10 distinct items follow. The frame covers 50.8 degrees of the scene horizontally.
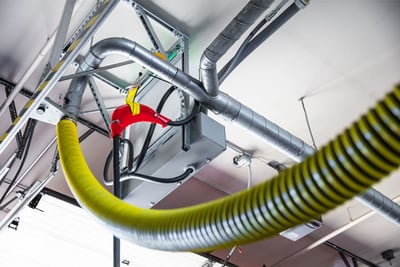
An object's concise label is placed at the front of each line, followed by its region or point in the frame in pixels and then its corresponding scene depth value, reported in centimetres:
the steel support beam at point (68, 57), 178
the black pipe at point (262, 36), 211
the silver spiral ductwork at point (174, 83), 205
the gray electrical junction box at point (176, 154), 204
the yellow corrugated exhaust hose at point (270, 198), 85
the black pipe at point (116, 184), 165
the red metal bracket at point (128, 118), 190
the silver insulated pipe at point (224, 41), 196
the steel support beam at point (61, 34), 197
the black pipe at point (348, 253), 451
